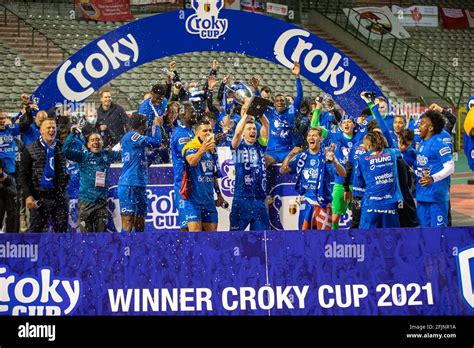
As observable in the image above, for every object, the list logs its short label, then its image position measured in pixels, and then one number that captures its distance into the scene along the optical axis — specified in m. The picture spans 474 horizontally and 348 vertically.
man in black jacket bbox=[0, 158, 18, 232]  11.77
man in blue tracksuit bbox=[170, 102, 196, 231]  10.48
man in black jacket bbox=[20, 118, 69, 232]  11.05
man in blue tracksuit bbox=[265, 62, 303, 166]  12.07
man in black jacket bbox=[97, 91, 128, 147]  11.27
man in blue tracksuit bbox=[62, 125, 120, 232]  10.86
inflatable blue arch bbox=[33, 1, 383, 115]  10.43
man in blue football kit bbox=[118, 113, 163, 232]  10.94
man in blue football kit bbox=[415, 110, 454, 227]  10.38
